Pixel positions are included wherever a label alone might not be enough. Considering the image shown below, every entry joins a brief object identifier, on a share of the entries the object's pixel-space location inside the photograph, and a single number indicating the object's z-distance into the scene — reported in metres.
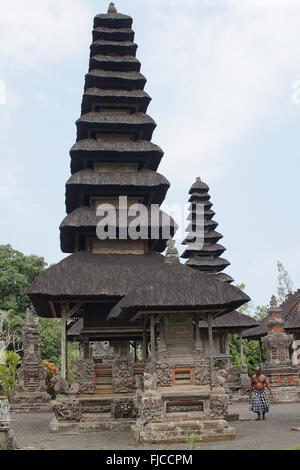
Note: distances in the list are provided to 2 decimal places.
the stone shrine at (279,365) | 25.71
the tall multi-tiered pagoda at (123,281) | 12.77
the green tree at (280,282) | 62.97
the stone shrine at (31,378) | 26.30
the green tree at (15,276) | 43.95
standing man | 15.67
